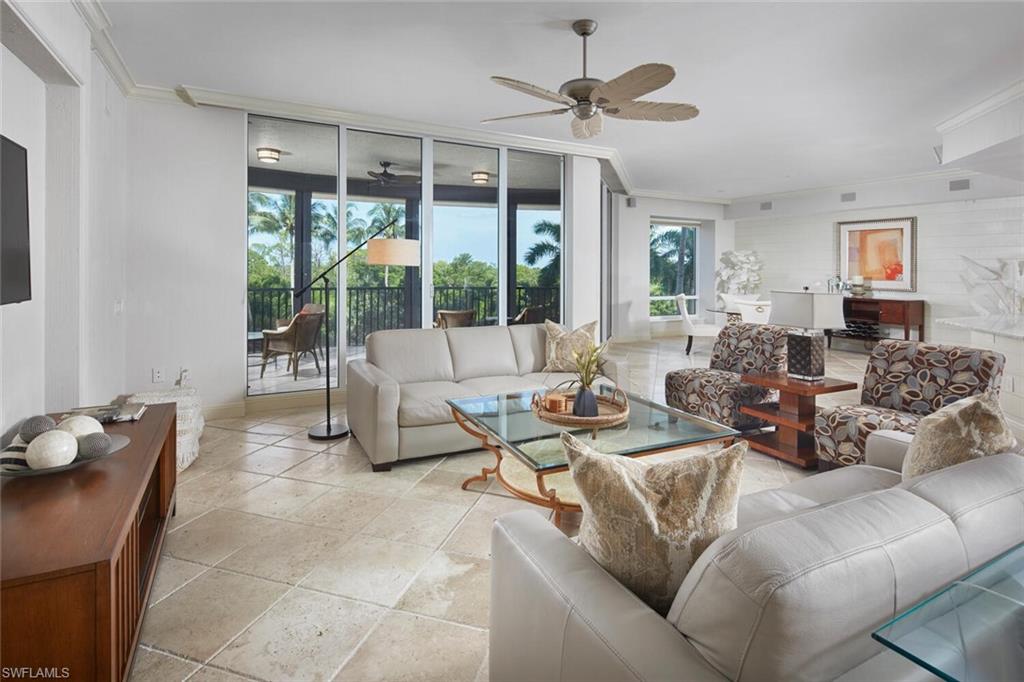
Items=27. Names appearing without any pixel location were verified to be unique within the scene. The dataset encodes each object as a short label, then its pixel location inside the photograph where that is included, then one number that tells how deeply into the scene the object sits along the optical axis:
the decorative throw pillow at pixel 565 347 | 4.39
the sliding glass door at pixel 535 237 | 6.20
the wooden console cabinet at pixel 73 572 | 1.26
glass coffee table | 2.42
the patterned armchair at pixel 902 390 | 2.96
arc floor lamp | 4.11
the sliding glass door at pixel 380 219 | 5.30
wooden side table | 3.49
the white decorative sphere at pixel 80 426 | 1.99
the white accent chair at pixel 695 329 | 7.91
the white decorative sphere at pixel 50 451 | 1.77
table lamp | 3.55
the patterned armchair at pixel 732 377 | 4.02
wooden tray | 2.72
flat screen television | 2.01
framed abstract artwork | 8.58
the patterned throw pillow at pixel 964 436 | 1.48
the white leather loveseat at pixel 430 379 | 3.40
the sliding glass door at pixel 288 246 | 4.93
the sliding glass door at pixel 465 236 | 5.76
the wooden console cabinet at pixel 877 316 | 8.26
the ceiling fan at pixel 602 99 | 2.89
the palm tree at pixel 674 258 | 10.76
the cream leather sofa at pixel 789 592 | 0.80
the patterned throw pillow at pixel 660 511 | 1.05
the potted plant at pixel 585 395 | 2.82
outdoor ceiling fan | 5.42
